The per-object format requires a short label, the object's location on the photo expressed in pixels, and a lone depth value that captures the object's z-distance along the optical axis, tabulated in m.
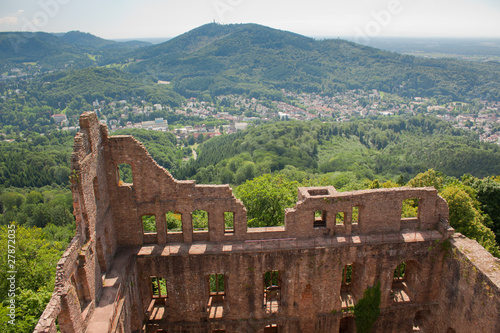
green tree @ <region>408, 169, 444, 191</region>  30.80
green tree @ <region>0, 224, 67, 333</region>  17.20
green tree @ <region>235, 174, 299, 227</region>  25.56
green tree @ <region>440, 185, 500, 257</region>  23.17
